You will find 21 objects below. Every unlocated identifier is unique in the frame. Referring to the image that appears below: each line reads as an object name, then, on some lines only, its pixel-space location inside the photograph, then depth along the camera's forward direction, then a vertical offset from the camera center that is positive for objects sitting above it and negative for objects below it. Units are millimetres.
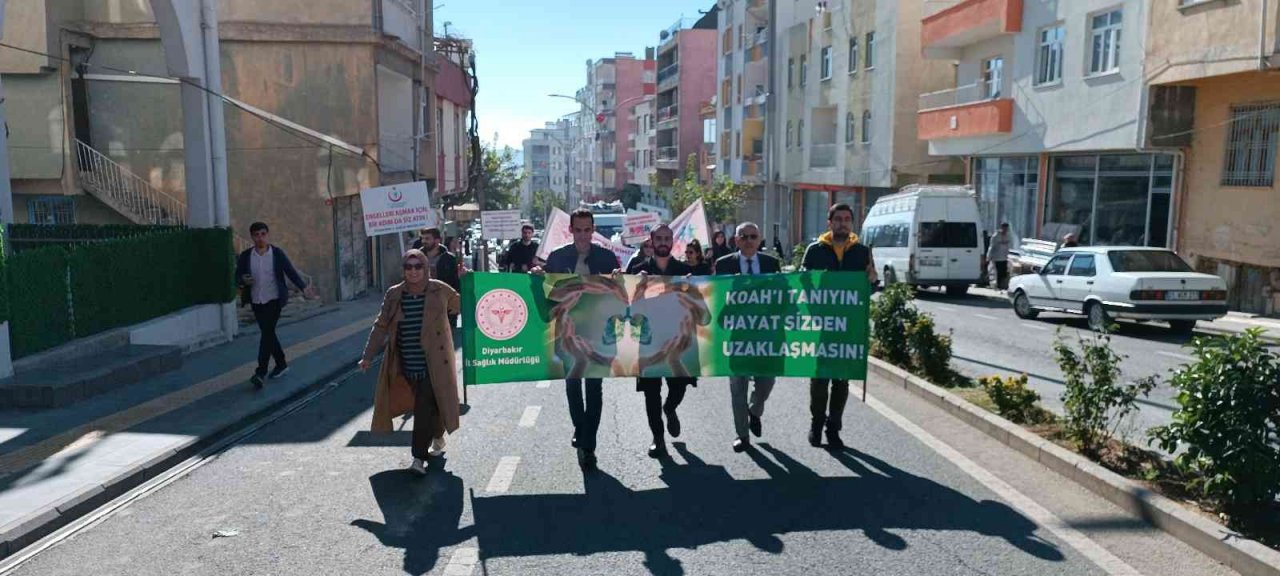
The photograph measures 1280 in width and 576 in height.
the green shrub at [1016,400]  8789 -1877
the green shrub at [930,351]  11016 -1815
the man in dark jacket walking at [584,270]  7648 -690
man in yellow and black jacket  8102 -629
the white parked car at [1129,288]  16047 -1669
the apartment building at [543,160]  161125 +3425
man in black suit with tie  8102 -690
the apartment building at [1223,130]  18734 +1148
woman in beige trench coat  7492 -1333
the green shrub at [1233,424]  5730 -1379
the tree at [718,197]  49406 -744
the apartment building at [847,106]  35906 +3119
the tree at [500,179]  68438 +56
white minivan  24125 -1306
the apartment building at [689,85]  72375 +6922
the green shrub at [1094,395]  7348 -1521
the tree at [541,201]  107500 -2250
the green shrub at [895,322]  11797 -1628
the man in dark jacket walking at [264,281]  10867 -1098
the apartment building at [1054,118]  22875 +1744
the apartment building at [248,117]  21906 +1354
